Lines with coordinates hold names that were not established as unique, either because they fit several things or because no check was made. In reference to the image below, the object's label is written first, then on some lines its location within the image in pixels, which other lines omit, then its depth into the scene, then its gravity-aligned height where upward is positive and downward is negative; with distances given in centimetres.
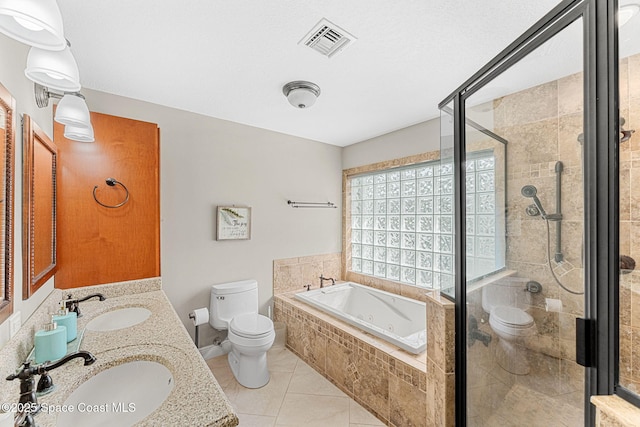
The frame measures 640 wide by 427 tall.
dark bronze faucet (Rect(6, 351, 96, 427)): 68 -51
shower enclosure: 85 -4
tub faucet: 349 -87
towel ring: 195 +18
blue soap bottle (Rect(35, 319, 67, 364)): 109 -52
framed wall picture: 286 -10
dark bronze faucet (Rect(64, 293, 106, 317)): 151 -50
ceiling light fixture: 211 +93
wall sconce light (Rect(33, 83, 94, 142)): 132 +49
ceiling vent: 150 +100
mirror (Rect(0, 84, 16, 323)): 99 +6
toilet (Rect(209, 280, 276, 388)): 231 -101
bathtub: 276 -105
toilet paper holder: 261 -114
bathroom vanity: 82 -59
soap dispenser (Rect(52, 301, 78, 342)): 128 -51
